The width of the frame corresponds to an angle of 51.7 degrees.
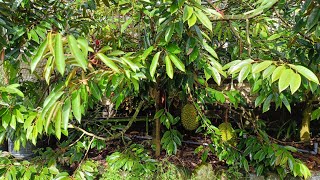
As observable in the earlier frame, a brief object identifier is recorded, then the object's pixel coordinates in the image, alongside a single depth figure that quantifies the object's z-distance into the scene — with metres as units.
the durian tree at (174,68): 1.15
